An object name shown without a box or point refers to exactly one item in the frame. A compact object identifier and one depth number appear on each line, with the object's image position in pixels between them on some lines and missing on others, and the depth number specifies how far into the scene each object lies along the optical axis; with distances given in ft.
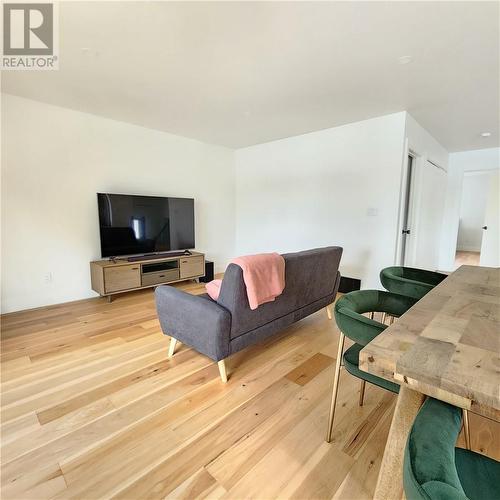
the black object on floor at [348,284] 12.82
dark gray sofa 5.95
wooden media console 11.22
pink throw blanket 5.88
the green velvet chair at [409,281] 5.75
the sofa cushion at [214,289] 6.54
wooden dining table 2.07
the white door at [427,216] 13.65
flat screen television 11.74
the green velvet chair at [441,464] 1.43
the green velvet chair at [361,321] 3.59
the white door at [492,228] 16.46
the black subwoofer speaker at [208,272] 15.08
